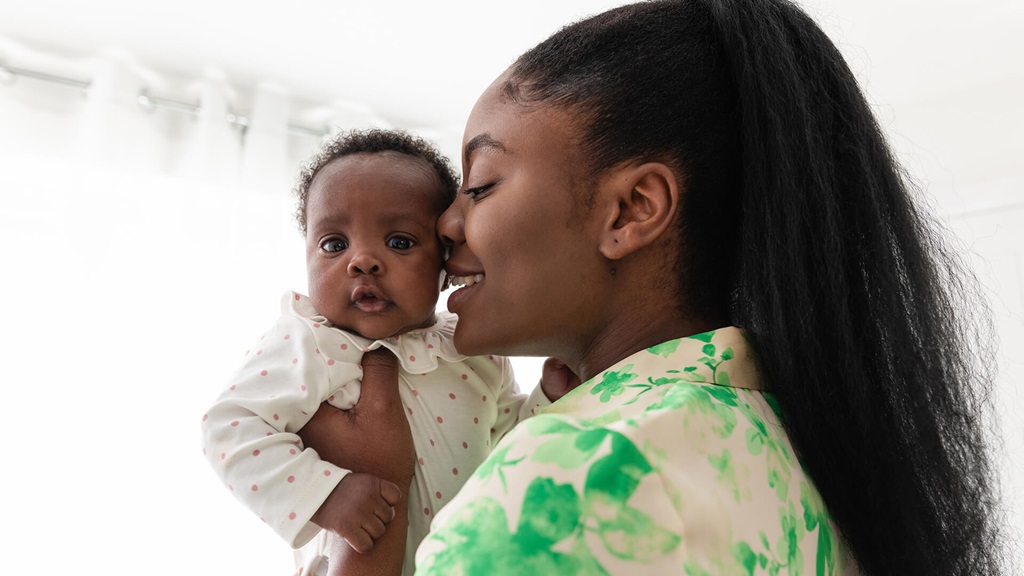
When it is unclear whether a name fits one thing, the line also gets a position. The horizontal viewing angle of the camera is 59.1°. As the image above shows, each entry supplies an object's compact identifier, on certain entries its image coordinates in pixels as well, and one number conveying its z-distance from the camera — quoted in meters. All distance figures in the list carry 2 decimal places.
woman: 0.55
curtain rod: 2.78
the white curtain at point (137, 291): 2.59
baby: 0.95
